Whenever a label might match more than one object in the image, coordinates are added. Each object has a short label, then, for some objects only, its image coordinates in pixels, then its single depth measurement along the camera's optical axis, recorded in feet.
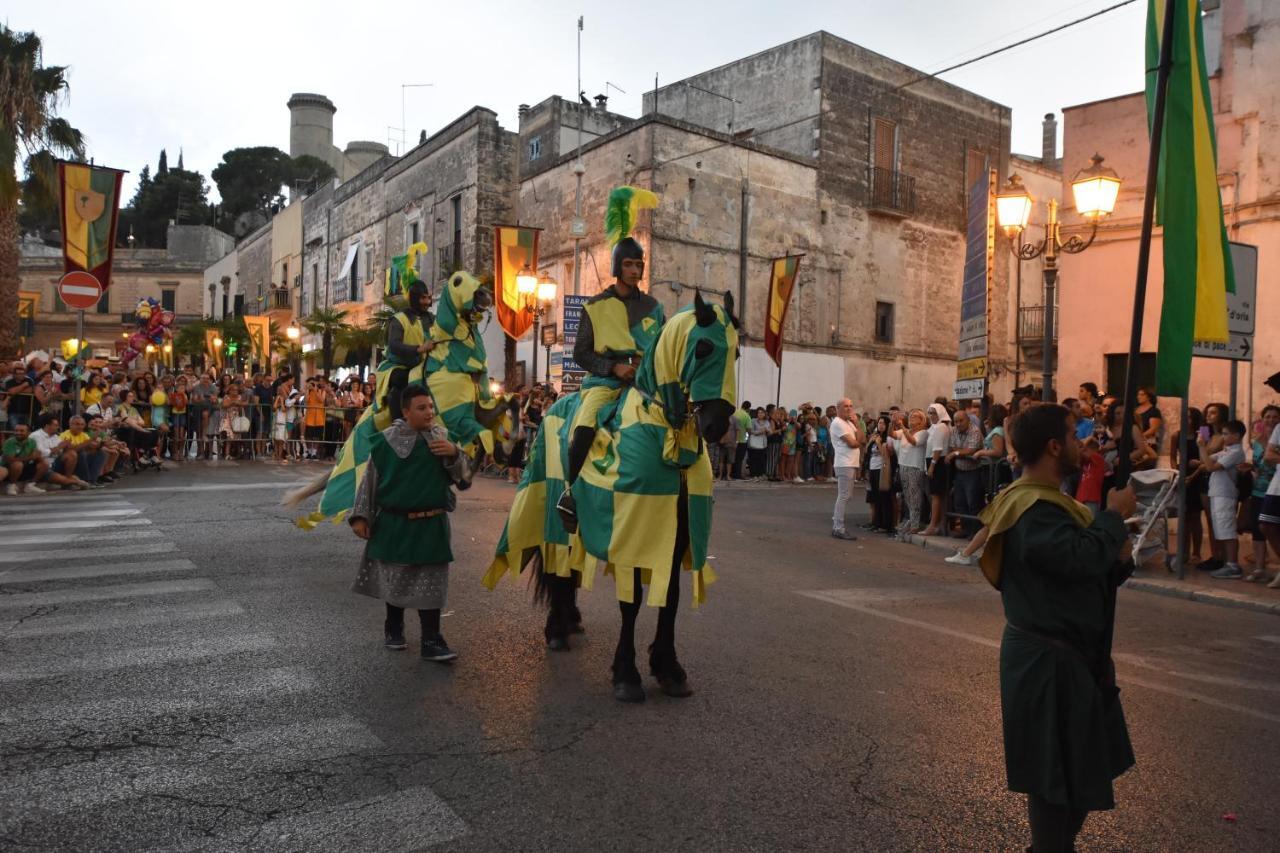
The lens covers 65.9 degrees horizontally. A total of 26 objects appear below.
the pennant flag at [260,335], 112.57
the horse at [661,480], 14.97
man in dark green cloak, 9.20
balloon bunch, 104.53
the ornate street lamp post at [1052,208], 38.50
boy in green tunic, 18.08
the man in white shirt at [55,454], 46.79
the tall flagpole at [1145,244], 10.38
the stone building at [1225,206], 54.34
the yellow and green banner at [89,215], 51.98
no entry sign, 49.90
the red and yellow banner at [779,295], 79.77
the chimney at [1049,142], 130.72
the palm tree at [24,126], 70.49
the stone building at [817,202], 93.71
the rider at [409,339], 25.67
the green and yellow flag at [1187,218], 13.41
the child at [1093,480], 33.86
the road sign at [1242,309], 33.06
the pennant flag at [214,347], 145.59
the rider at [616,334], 17.33
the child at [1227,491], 32.96
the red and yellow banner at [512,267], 73.46
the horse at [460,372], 25.35
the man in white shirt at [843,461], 41.16
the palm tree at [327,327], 124.06
